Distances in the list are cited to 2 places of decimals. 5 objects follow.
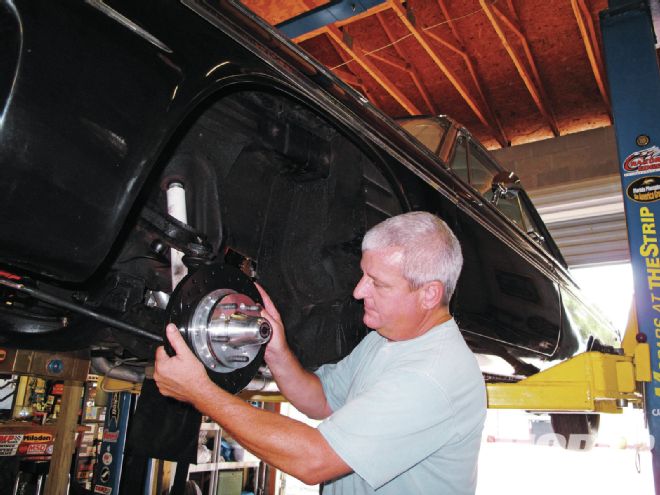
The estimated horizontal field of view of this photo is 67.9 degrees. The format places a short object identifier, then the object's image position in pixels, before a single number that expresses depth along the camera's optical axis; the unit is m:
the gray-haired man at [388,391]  0.99
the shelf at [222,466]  4.44
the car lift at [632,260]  1.80
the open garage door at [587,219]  5.39
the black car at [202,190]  0.71
